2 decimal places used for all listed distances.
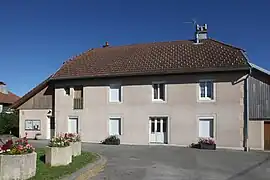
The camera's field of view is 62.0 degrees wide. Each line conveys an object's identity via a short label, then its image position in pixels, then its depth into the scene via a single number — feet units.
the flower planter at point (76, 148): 33.19
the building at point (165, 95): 49.40
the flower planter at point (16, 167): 19.89
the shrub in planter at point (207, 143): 49.39
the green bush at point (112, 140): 55.51
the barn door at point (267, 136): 48.18
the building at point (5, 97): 95.56
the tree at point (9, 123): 78.37
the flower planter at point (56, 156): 26.89
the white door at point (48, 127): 66.40
